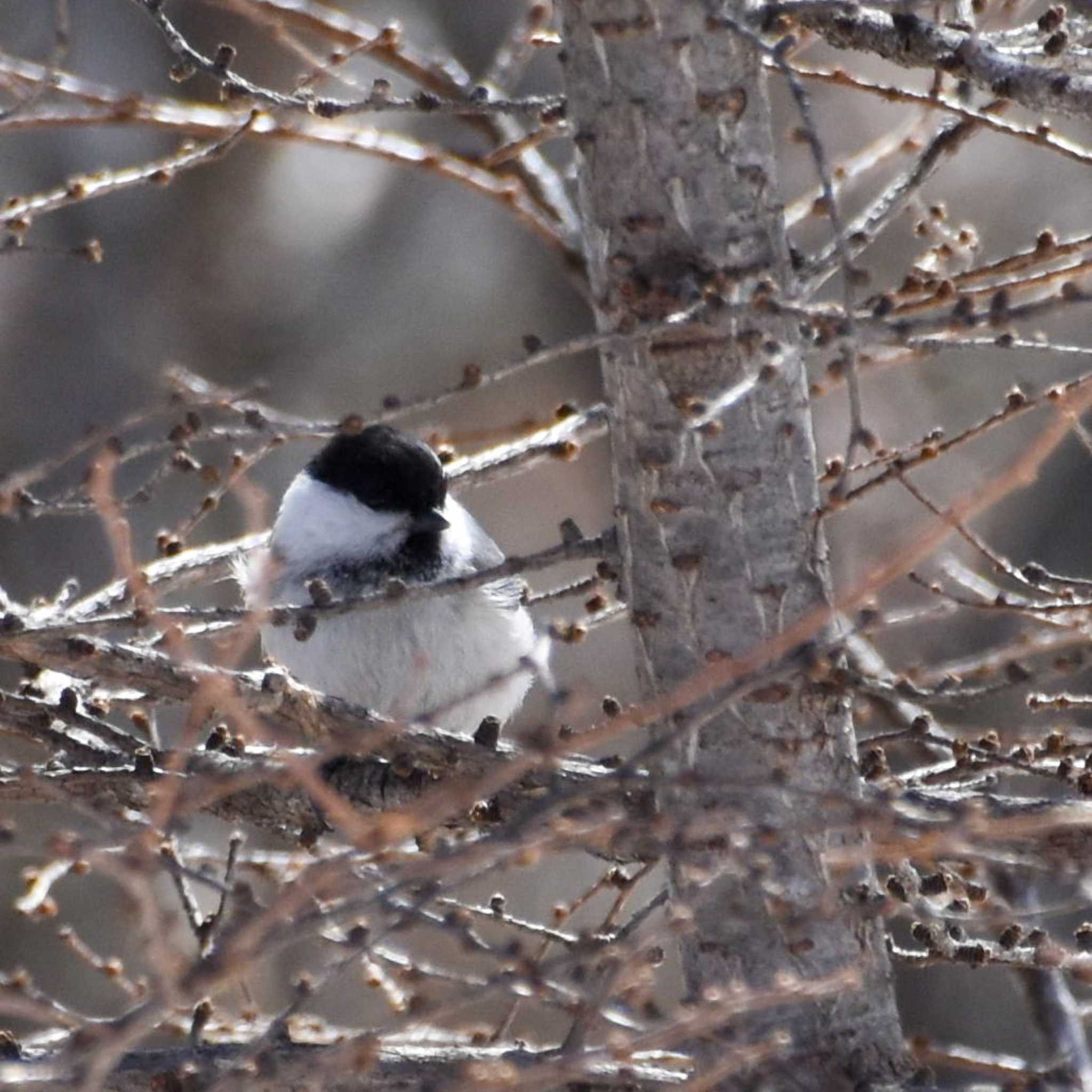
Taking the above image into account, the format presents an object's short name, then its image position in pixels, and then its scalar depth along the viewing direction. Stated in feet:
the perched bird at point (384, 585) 25.07
